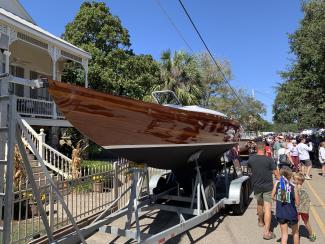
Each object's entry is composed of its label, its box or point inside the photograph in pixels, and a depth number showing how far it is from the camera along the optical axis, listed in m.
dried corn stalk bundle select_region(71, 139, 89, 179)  12.52
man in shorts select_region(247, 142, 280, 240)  7.29
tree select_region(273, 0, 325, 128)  19.22
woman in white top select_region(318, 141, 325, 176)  16.86
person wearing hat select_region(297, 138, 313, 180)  16.09
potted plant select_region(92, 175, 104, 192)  8.14
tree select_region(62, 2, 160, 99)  24.83
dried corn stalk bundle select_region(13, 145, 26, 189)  9.27
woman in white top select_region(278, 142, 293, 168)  15.70
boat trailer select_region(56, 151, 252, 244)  6.05
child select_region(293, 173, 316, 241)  6.88
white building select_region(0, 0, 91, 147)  16.00
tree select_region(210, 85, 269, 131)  48.36
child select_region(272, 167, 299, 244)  6.16
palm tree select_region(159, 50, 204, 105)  30.55
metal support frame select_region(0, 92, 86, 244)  4.07
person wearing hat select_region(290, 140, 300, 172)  16.55
